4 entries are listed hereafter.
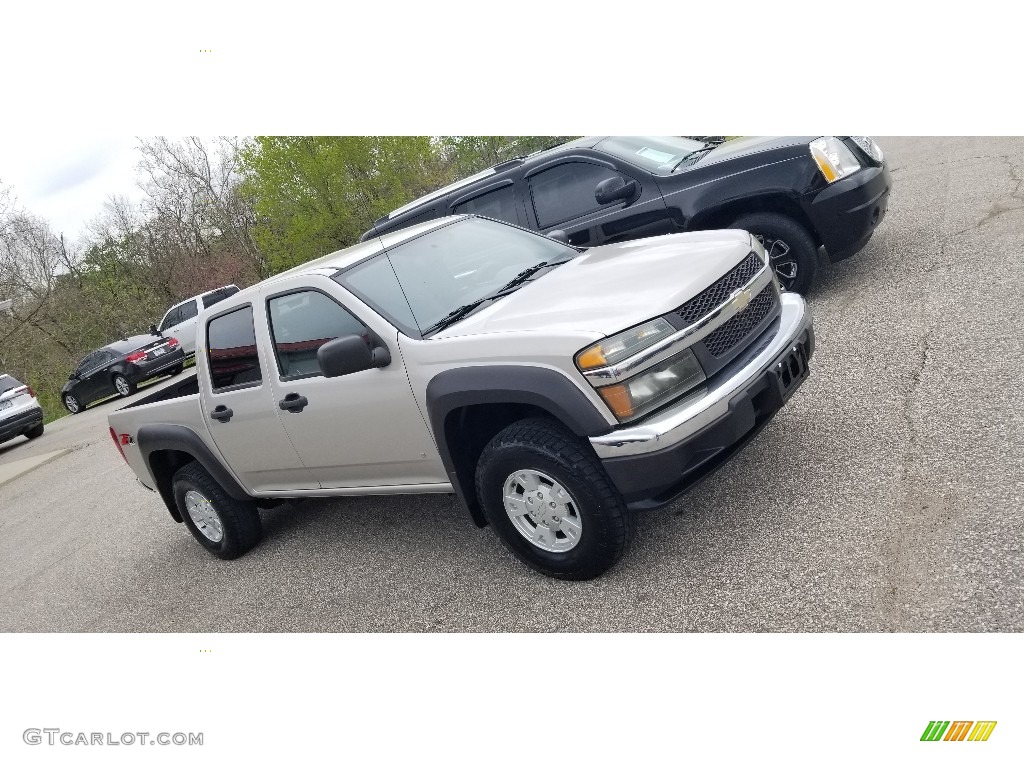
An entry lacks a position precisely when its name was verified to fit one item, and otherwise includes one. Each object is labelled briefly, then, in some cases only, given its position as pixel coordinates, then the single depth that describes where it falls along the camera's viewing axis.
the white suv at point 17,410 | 15.03
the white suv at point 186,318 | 20.25
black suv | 6.07
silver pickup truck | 3.29
